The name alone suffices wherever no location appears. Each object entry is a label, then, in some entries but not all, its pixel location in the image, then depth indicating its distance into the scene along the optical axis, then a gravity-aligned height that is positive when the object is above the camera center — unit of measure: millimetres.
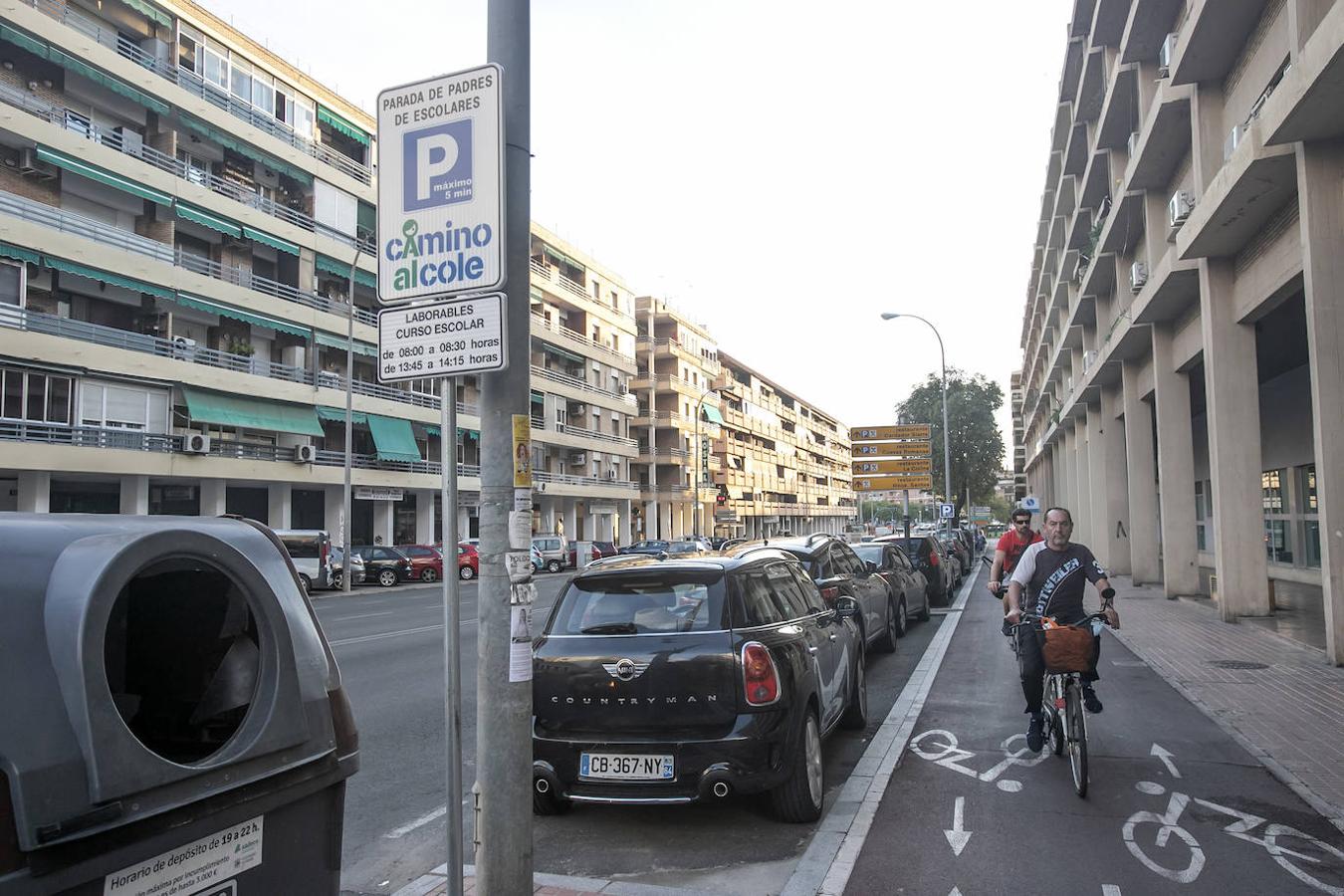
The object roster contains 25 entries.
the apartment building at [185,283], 25828 +7576
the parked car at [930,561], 19250 -1207
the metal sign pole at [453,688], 3369 -666
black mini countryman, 5109 -1081
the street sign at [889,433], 28781 +2275
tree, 66250 +5654
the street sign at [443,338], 3537 +679
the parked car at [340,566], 32781 -1997
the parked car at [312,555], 29922 -1392
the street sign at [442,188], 3674 +1325
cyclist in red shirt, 8219 -421
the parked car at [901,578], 13961 -1211
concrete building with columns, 10695 +3866
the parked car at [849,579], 10219 -864
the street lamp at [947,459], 37328 +1868
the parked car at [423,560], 35719 -1906
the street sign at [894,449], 28250 +1740
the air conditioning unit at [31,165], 25625 +9871
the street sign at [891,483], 27953 +688
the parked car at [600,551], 45772 -2144
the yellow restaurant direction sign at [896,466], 27984 +1205
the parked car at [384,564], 34281 -2026
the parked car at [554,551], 42750 -1944
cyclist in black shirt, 6441 -589
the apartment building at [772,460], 84875 +5178
